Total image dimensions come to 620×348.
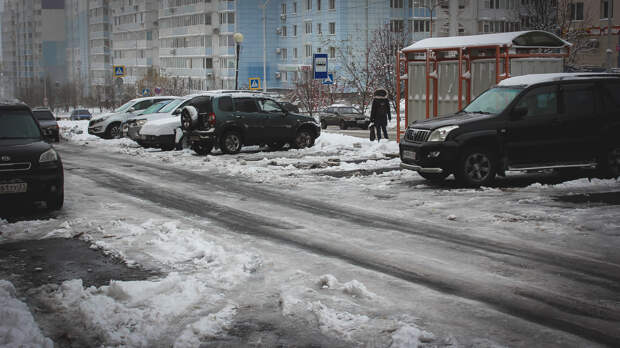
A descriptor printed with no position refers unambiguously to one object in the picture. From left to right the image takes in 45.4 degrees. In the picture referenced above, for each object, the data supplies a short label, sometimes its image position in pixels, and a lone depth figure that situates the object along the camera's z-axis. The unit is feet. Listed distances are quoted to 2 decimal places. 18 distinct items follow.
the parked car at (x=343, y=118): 143.64
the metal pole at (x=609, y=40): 115.19
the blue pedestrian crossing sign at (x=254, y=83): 107.18
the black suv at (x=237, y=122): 68.08
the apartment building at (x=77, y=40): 490.08
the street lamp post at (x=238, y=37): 112.98
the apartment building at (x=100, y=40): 453.17
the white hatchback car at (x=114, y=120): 96.89
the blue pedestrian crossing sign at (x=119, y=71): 125.08
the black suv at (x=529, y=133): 43.01
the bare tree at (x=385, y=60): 168.04
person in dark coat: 73.82
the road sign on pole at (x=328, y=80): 87.17
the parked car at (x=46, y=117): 104.88
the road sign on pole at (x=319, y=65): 84.89
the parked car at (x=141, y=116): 82.36
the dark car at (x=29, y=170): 34.94
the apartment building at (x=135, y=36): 396.16
